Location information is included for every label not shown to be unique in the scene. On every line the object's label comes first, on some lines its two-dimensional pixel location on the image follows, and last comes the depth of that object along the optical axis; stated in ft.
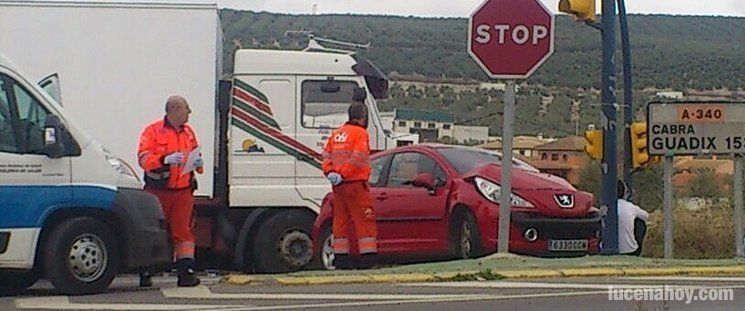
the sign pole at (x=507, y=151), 39.40
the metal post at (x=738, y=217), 45.52
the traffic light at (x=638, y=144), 56.03
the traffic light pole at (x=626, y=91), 56.13
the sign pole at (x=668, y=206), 45.73
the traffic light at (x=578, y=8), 52.11
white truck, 50.72
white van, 34.47
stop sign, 38.68
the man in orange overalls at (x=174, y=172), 37.91
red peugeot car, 45.47
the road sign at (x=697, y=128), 46.91
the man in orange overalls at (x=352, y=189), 40.57
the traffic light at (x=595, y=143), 54.95
